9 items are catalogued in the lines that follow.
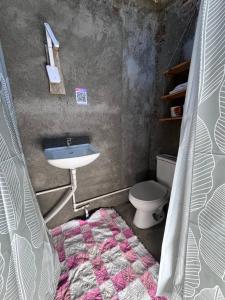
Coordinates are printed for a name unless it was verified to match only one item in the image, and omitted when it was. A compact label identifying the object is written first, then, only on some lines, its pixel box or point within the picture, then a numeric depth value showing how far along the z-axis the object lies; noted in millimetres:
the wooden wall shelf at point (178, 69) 1361
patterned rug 1028
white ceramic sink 1145
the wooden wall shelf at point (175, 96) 1418
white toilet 1428
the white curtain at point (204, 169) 537
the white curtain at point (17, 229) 568
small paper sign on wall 1444
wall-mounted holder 1188
